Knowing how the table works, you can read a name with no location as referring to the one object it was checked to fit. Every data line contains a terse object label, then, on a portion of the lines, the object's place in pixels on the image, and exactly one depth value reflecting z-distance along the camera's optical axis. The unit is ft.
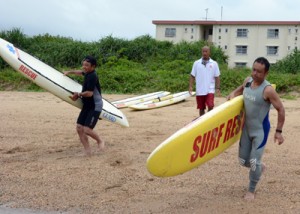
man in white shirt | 27.91
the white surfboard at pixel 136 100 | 43.36
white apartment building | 151.12
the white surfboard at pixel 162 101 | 41.81
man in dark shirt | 21.67
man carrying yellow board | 15.06
